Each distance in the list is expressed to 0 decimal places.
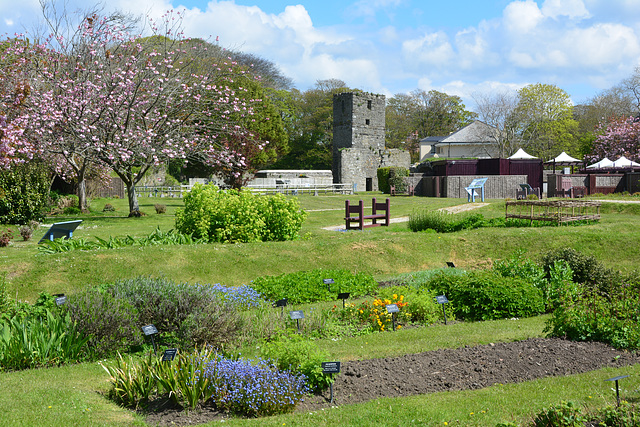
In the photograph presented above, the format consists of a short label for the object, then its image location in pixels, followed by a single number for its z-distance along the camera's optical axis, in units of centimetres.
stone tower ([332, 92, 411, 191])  4834
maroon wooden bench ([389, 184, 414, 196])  3728
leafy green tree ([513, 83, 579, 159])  5581
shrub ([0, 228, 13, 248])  1327
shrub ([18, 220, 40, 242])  1445
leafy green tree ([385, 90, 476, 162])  7250
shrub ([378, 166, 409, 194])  3978
